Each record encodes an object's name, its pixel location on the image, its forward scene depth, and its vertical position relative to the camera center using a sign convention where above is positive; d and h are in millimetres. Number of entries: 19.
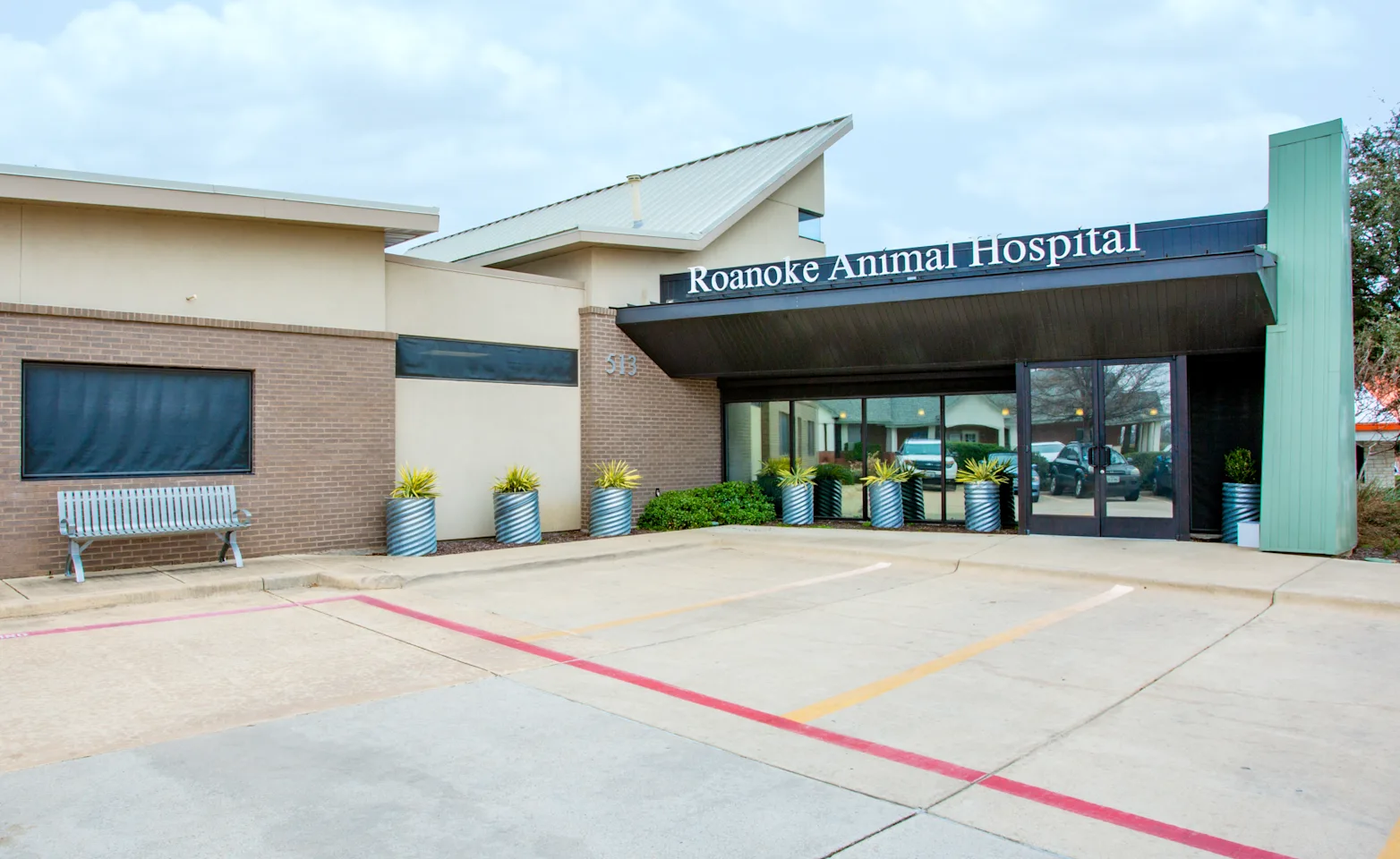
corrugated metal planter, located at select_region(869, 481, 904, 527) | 16016 -1195
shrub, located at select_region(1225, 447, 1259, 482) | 13289 -494
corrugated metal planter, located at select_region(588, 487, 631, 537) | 15217 -1178
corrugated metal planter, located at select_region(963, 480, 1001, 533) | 15289 -1163
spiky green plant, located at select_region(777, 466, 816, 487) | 16953 -709
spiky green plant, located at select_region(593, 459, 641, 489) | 15445 -603
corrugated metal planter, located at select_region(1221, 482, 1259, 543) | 13141 -1051
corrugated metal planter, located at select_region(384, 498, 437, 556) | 12742 -1133
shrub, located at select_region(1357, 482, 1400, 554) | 13086 -1308
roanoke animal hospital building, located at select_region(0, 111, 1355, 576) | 11039 +1183
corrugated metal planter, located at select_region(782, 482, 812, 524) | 16781 -1213
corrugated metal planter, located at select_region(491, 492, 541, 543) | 14094 -1146
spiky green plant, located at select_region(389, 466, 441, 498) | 13000 -585
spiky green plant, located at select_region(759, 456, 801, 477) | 17688 -521
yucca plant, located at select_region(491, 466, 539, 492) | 14312 -630
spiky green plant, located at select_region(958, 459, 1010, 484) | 15461 -610
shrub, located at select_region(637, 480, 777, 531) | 16000 -1210
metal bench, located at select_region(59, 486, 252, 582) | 10383 -806
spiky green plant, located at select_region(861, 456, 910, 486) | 16266 -631
